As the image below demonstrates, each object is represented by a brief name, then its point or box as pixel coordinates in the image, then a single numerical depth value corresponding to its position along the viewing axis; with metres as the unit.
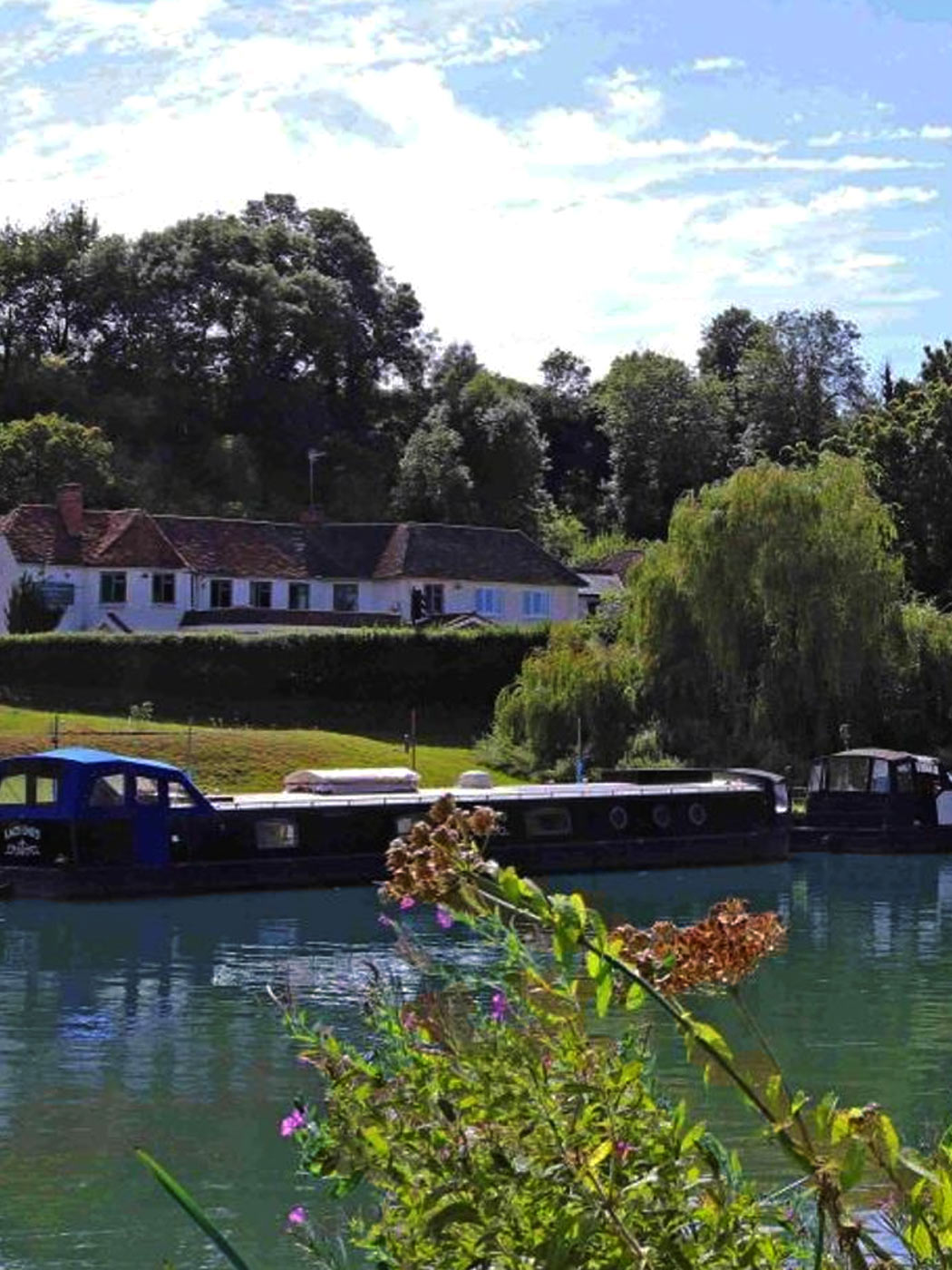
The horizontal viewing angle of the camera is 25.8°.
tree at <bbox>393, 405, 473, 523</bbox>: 105.19
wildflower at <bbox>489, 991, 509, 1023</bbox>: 5.90
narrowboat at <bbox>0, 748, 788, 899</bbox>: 42.53
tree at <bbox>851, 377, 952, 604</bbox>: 72.69
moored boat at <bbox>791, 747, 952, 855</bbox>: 53.19
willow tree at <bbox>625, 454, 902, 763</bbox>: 56.25
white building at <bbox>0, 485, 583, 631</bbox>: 79.50
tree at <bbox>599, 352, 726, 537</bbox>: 119.56
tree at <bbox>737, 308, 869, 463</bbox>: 121.50
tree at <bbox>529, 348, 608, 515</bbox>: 126.88
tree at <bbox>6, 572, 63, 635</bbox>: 76.88
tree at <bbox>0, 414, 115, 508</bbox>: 92.62
